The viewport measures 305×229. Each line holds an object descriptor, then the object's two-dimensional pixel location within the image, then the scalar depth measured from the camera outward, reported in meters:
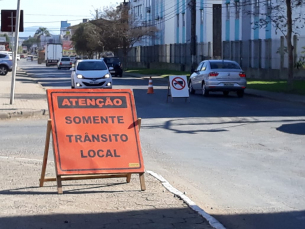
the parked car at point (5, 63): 42.97
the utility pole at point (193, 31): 38.80
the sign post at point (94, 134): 7.01
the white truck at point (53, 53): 75.38
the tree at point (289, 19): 24.42
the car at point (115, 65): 45.09
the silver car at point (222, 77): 22.50
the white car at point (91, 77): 24.66
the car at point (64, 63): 64.06
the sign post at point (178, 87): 20.11
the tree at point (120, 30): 63.19
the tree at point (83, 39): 72.99
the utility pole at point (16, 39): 17.02
